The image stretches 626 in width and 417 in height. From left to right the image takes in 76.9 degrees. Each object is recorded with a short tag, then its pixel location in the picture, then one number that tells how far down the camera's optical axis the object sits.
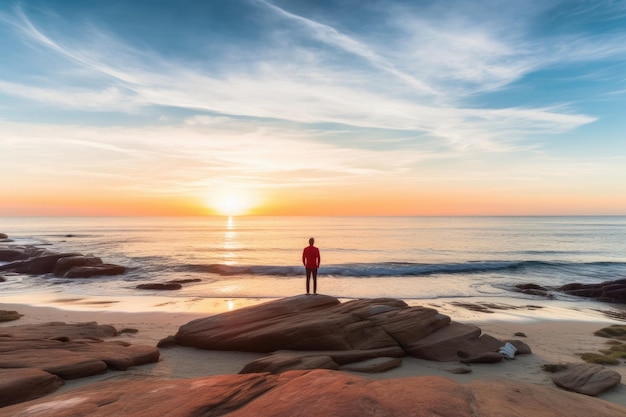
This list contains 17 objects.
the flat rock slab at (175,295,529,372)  12.39
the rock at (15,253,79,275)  38.31
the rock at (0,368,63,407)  7.81
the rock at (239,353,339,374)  9.80
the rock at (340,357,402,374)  10.96
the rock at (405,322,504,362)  12.52
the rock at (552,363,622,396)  9.71
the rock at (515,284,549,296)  28.55
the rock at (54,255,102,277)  36.84
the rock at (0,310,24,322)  17.73
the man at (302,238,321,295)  19.44
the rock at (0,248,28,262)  46.73
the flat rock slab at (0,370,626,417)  6.15
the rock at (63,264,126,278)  35.41
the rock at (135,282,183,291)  30.17
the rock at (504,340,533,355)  13.22
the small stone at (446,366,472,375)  11.17
